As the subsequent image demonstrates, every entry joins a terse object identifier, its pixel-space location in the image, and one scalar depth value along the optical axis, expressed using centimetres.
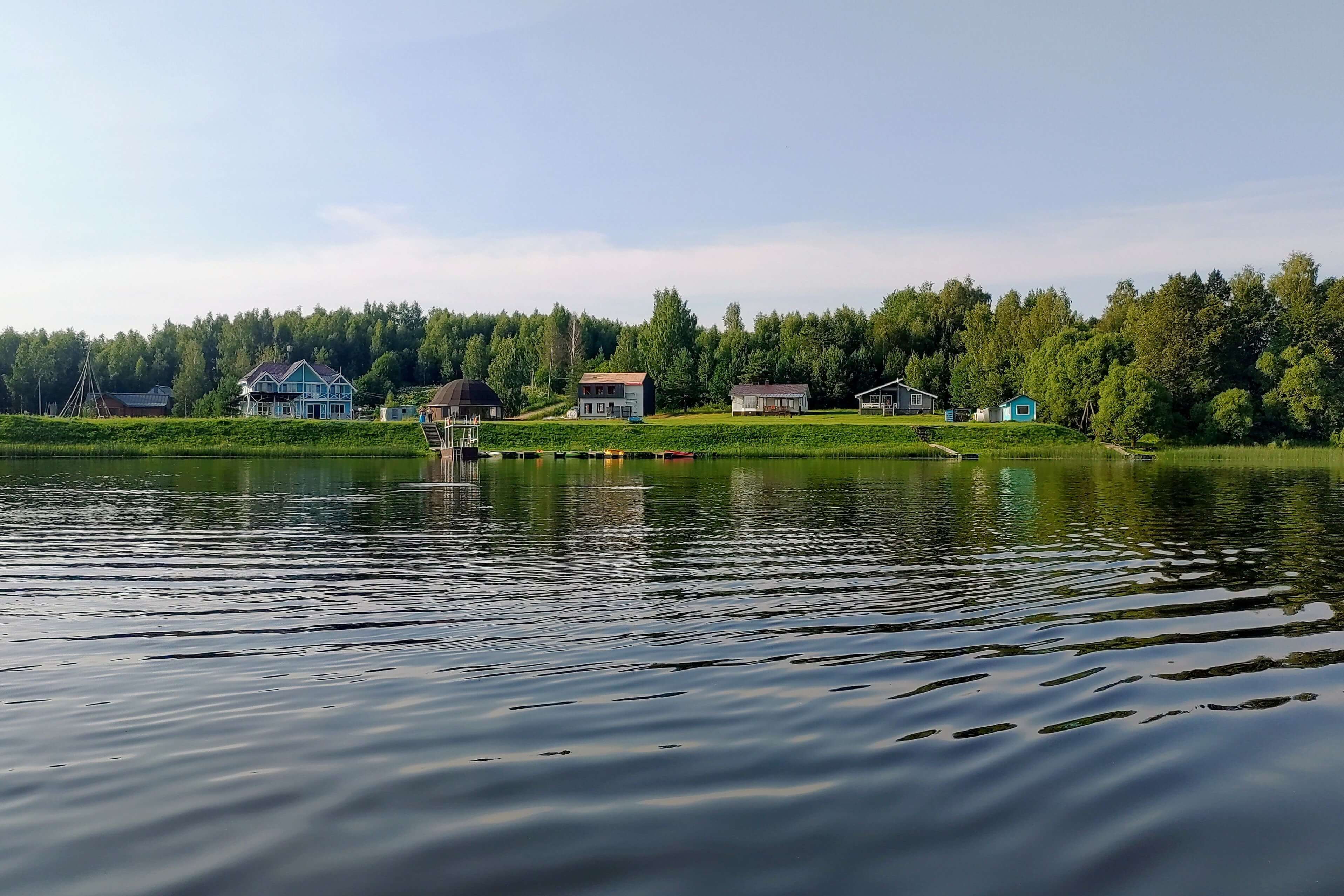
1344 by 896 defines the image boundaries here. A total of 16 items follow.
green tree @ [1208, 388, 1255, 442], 9406
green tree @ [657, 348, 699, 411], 12600
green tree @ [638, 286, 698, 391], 13350
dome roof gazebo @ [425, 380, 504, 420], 11688
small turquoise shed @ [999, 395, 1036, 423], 10406
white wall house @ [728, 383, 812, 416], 11800
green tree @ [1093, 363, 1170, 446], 9119
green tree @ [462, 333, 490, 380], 16512
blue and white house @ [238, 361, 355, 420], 12688
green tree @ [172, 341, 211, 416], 14000
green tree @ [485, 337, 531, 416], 13512
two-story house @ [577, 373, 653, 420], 11938
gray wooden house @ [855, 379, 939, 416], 11750
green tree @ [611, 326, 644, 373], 13925
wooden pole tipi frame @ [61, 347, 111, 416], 13112
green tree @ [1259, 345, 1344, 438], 9388
